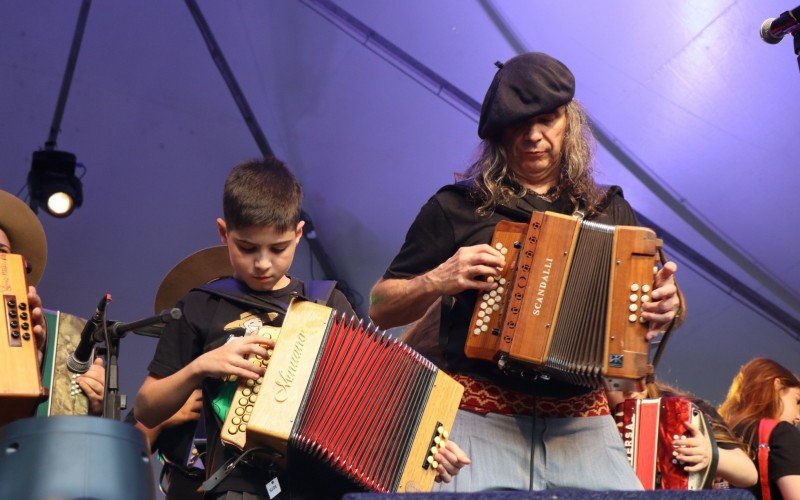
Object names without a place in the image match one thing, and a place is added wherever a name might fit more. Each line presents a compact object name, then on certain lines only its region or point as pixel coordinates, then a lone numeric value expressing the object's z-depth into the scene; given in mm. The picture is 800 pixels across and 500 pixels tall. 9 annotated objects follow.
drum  4312
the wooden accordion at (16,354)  6031
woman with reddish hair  9125
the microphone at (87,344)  5238
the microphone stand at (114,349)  5066
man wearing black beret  5645
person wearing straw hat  7887
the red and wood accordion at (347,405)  5168
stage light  11984
